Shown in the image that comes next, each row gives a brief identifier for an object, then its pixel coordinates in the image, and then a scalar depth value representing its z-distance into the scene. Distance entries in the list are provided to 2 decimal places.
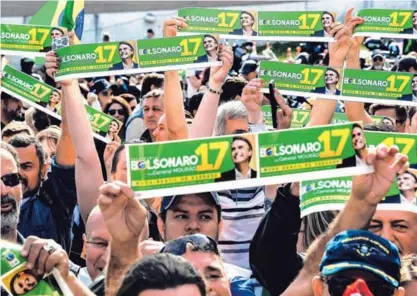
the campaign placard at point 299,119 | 14.80
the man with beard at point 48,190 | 11.42
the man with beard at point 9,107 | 17.65
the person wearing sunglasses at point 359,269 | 6.72
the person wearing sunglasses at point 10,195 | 8.72
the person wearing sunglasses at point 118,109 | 18.35
